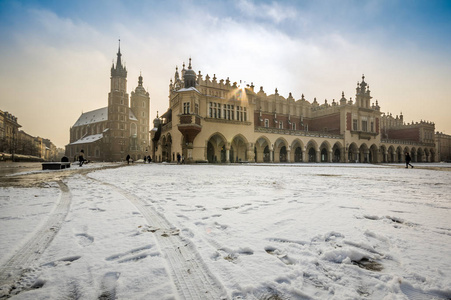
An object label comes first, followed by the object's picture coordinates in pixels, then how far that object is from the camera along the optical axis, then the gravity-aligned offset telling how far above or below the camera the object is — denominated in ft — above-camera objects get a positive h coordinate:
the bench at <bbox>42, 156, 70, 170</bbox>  49.59 -1.92
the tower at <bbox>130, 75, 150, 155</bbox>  272.92 +60.02
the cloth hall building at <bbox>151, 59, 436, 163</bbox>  93.25 +15.27
